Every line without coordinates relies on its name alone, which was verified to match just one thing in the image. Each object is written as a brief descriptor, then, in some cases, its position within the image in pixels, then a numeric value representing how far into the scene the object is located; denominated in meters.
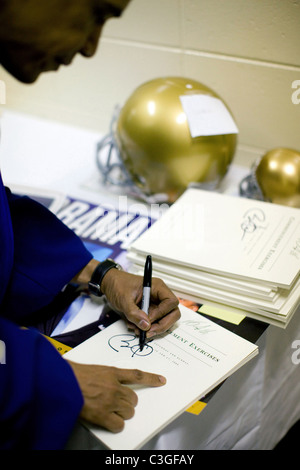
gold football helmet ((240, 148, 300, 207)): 0.87
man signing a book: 0.47
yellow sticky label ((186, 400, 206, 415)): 0.54
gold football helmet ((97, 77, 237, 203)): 0.87
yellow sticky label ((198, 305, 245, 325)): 0.68
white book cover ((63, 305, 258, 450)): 0.51
